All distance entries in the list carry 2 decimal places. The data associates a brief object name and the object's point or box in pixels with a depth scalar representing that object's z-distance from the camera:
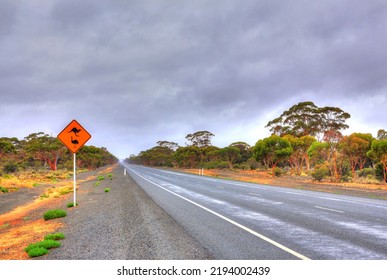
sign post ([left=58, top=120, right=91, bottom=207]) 12.79
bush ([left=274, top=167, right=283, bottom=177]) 44.34
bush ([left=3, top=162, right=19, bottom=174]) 55.30
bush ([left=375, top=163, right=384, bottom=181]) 32.34
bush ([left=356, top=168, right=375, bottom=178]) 37.78
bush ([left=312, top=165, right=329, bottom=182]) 34.78
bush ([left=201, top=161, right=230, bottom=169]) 72.88
